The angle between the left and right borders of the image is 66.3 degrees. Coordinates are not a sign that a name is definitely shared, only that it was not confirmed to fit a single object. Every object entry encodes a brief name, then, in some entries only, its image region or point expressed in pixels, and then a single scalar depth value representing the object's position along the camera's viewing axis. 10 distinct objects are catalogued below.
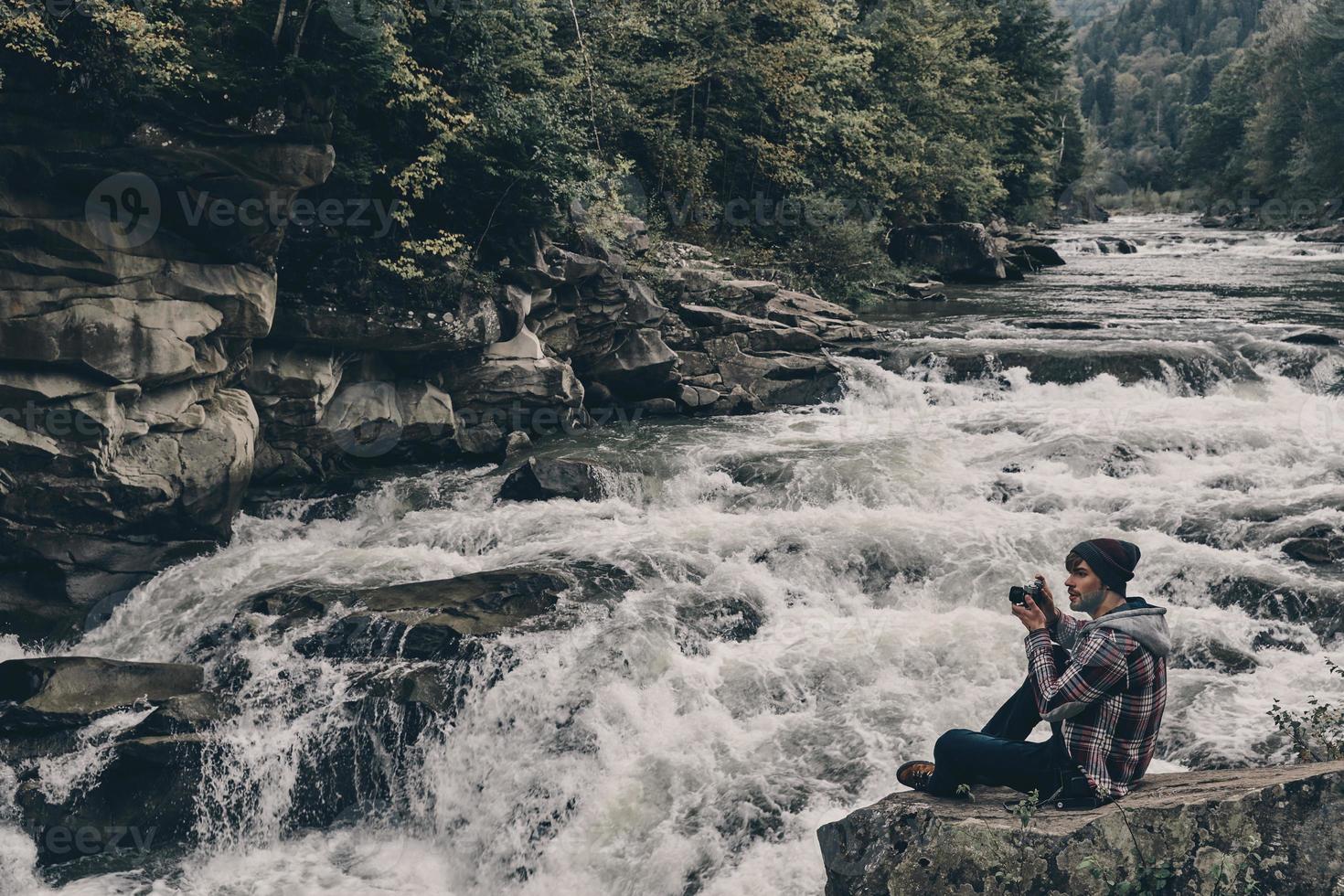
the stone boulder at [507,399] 17.36
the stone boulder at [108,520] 12.48
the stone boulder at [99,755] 9.38
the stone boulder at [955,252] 34.91
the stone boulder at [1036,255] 38.25
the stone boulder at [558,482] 15.14
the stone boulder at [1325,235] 44.59
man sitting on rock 5.54
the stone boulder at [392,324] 15.26
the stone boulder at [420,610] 10.76
